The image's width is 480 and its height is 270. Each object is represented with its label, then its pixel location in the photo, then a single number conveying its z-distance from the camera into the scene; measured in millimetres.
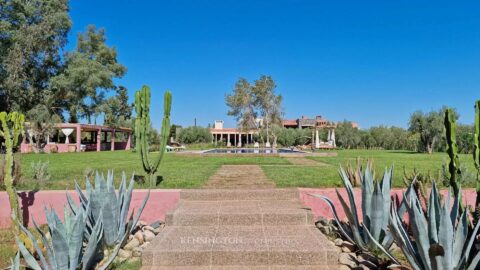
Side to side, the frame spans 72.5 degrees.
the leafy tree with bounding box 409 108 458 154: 27953
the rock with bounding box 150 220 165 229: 4930
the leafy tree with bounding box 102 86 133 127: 32938
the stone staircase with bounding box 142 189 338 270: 3709
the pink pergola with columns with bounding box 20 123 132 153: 24481
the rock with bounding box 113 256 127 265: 3683
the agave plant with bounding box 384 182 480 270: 2797
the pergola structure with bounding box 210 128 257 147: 59562
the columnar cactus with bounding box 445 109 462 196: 4311
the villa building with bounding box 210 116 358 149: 59209
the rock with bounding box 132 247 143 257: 3965
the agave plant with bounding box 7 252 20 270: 2598
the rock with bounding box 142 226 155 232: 4778
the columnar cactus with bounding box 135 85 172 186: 6750
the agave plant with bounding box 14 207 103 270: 2897
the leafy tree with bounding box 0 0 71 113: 24969
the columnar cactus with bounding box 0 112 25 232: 4473
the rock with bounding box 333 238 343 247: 4226
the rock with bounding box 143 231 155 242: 4462
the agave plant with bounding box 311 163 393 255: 3865
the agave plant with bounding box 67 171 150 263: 3912
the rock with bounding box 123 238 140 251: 4141
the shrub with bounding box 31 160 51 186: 6620
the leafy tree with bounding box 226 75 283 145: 38781
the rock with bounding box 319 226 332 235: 4680
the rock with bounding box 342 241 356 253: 4055
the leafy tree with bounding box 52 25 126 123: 28672
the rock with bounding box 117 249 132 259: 3869
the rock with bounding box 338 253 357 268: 3688
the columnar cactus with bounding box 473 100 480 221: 4172
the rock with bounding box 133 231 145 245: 4378
